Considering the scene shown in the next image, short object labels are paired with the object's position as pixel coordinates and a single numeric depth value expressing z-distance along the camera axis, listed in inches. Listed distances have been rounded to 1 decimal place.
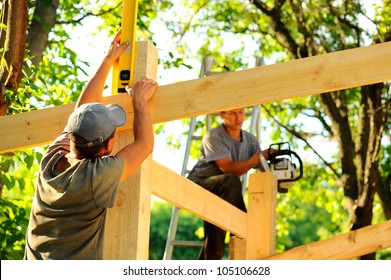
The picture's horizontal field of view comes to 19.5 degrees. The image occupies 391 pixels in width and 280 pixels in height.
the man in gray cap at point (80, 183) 167.4
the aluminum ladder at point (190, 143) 368.1
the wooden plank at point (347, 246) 277.7
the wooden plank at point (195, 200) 205.8
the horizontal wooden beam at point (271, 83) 182.2
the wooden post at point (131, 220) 185.3
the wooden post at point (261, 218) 285.2
